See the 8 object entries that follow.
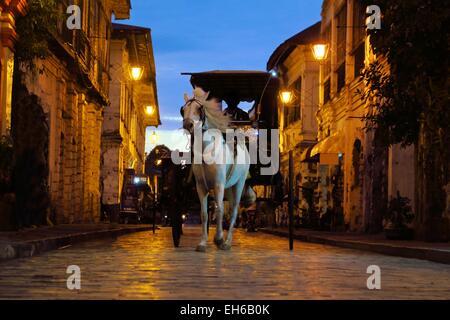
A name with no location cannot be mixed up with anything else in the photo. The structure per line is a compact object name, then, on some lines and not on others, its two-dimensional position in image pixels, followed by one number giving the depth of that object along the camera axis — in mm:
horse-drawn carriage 13430
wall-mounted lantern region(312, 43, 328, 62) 30906
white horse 13203
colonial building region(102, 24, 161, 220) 47969
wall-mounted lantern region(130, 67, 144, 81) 37562
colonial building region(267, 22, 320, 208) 45625
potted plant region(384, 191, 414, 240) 20766
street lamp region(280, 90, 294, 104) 40781
